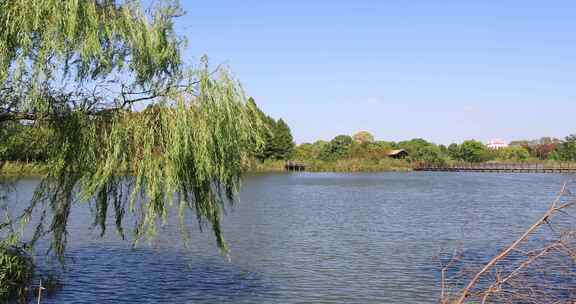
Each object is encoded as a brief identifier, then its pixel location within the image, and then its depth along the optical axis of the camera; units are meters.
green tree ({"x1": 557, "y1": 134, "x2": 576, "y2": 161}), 108.14
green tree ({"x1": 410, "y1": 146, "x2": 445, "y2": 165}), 111.81
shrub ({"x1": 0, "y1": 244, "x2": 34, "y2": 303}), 10.28
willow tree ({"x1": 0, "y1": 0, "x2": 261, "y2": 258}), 8.99
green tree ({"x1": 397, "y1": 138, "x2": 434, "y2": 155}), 142.30
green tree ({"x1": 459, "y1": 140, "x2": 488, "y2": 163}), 128.50
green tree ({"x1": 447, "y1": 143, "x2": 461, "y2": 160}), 133.62
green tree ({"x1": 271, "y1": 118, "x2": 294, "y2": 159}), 96.99
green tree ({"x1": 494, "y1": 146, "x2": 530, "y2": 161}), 129.57
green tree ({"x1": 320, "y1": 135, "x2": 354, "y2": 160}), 111.75
